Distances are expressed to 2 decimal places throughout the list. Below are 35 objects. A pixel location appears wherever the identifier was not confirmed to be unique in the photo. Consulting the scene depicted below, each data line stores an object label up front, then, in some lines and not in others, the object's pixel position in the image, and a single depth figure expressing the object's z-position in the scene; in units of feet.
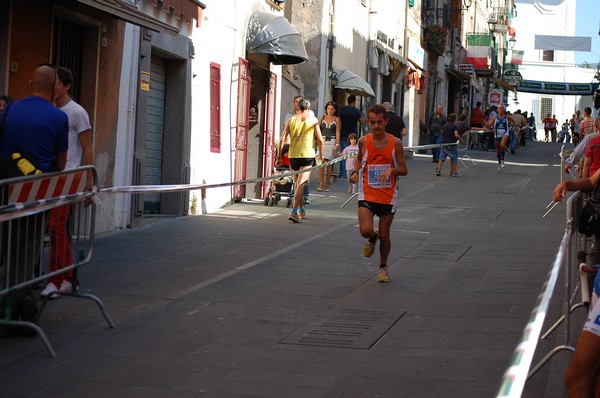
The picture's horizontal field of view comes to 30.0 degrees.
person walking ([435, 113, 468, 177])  90.07
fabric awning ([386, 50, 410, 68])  120.37
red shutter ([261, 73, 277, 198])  71.77
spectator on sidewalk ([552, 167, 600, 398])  15.72
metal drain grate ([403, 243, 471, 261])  42.29
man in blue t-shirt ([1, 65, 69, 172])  27.22
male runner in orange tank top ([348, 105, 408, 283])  35.96
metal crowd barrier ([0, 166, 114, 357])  23.35
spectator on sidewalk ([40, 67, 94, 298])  29.27
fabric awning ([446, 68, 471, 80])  177.64
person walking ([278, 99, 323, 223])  53.98
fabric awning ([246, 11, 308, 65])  66.08
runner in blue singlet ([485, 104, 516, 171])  99.71
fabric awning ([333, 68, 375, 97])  92.12
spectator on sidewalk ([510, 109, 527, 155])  144.60
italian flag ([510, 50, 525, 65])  276.00
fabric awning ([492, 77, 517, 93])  221.48
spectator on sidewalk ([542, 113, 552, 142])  231.50
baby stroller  62.90
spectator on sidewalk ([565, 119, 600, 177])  45.90
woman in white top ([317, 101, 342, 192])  75.36
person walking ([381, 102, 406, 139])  75.51
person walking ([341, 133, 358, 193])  72.35
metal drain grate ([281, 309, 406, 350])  25.94
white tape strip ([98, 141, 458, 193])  28.85
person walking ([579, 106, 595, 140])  69.56
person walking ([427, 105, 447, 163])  115.14
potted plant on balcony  149.79
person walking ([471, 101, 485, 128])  155.22
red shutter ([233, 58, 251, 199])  64.80
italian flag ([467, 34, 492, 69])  191.31
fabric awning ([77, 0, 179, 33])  38.24
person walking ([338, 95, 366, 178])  80.79
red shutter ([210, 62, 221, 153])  59.98
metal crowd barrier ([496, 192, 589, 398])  11.48
